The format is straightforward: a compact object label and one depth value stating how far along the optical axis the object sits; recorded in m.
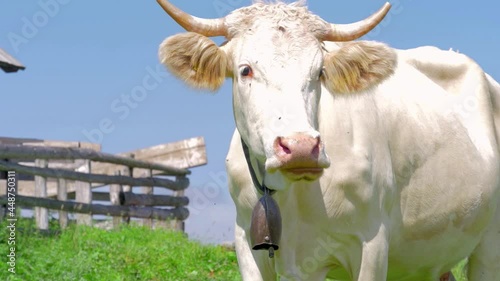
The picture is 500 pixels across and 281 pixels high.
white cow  4.37
